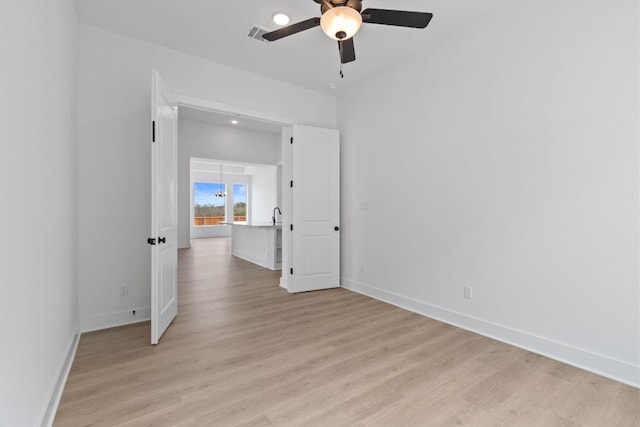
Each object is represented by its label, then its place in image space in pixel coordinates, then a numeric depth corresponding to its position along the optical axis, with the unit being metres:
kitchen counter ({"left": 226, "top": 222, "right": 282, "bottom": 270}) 6.14
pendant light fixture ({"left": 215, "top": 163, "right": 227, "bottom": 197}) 12.42
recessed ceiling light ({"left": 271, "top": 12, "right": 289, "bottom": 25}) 2.86
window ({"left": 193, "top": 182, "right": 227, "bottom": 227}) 12.16
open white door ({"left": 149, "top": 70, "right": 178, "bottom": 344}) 2.67
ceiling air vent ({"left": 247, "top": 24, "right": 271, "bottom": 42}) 3.10
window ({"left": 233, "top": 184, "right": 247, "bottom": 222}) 13.12
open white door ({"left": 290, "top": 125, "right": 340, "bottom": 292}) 4.39
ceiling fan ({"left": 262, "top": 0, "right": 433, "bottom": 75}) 1.94
